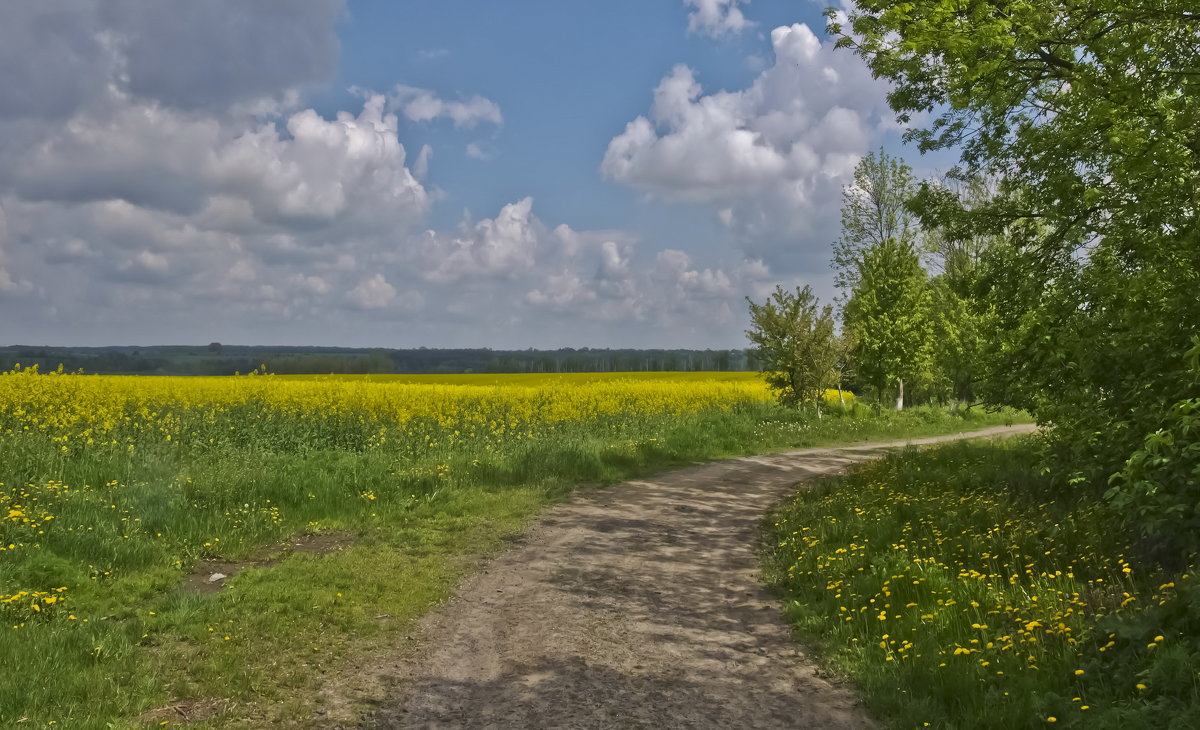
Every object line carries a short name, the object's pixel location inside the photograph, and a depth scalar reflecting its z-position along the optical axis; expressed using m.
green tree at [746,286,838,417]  26.70
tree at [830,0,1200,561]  7.30
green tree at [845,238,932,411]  30.52
